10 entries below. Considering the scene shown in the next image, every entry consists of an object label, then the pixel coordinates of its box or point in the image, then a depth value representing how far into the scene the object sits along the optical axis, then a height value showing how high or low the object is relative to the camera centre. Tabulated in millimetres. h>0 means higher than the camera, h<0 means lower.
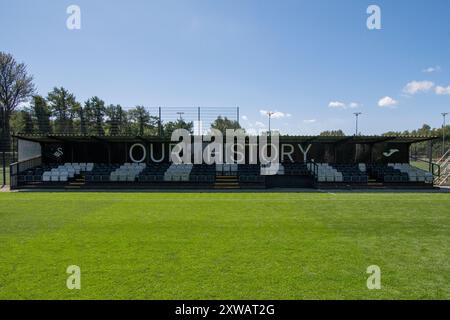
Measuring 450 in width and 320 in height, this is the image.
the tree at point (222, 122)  43447 +7388
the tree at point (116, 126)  24922 +3182
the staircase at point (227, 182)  19766 -1541
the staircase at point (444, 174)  22822 -1307
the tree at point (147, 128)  48994 +6169
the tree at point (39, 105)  54638 +11417
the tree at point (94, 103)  67588 +14154
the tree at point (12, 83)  51031 +14265
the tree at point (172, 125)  48541 +6259
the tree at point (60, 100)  63997 +14127
